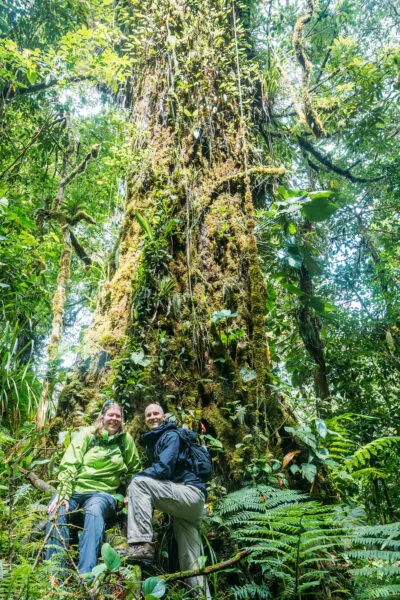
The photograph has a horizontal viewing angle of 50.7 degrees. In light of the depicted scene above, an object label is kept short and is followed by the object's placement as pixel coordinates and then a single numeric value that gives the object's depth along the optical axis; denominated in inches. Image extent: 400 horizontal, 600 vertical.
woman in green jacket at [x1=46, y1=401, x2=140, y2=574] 120.2
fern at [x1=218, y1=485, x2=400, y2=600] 69.9
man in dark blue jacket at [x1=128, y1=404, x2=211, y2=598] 105.2
